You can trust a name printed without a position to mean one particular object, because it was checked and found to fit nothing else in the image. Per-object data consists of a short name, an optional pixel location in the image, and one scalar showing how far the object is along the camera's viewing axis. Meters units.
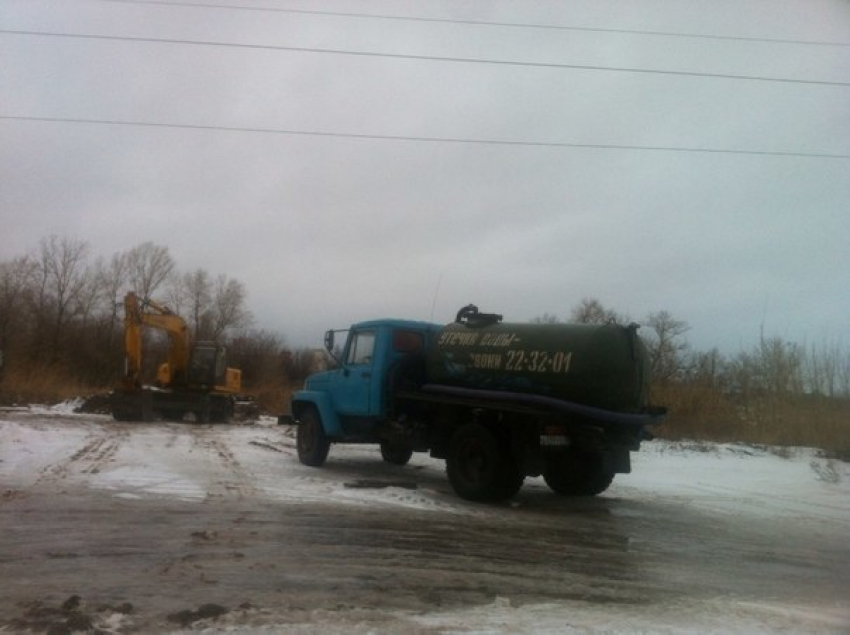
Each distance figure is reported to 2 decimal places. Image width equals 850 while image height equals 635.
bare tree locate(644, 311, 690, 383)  27.76
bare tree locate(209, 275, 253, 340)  72.96
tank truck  10.59
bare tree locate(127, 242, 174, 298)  67.62
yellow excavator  27.14
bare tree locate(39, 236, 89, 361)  57.09
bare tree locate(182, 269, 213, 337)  70.14
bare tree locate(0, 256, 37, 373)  49.29
